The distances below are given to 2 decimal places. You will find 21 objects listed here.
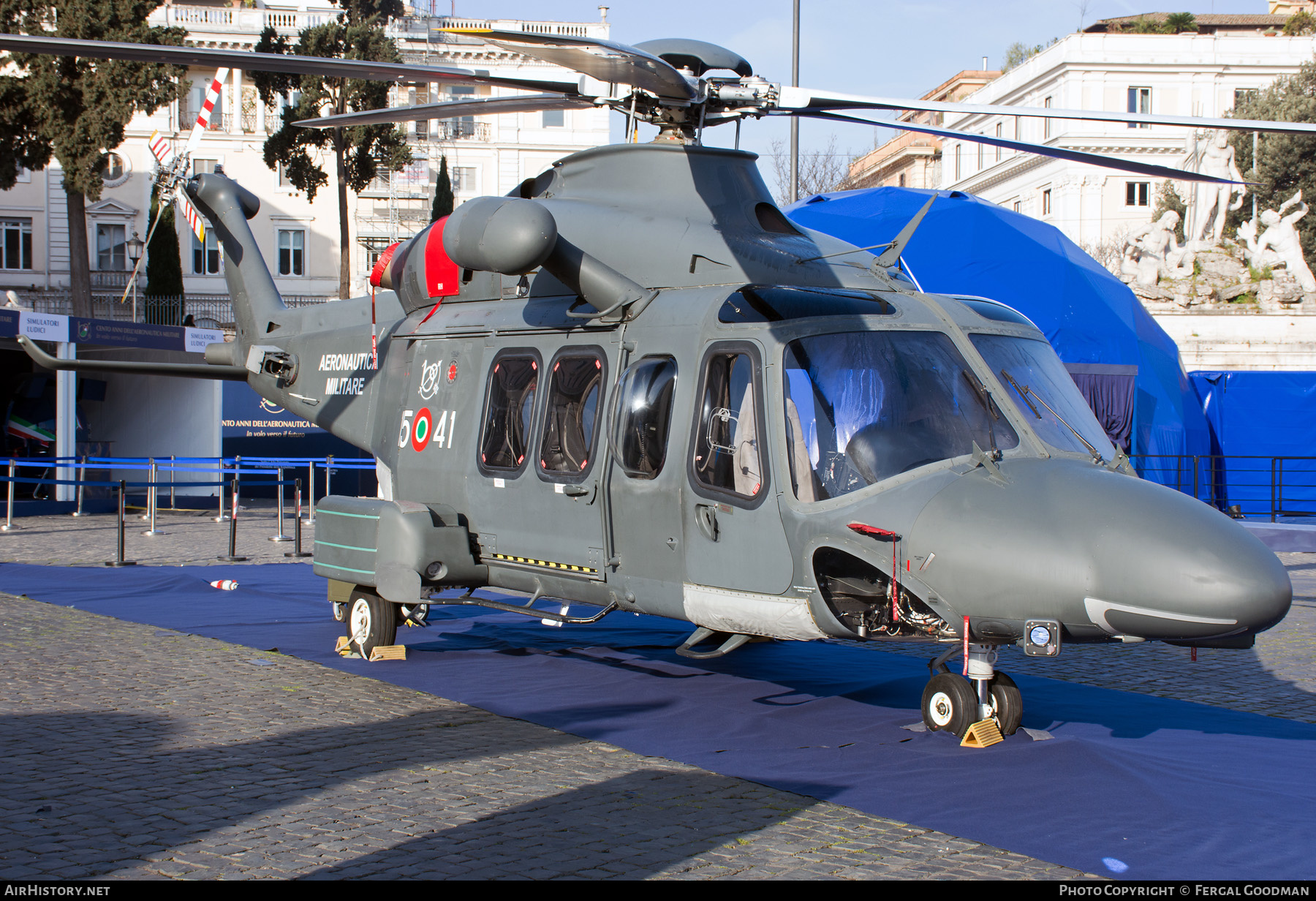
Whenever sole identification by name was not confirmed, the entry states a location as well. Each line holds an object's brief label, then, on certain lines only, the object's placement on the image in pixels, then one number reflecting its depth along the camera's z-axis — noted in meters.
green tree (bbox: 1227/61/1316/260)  55.94
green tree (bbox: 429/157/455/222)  45.78
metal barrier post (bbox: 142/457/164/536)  19.16
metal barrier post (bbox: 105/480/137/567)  14.52
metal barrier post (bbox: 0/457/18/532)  19.70
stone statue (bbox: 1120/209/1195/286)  37.38
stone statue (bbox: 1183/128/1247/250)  40.59
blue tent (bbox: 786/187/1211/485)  23.42
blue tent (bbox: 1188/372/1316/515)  27.16
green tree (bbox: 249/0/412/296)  38.75
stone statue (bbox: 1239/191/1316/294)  36.62
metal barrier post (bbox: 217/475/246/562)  15.38
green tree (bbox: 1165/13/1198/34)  79.44
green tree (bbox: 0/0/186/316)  31.64
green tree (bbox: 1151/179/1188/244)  60.69
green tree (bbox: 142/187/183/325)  44.19
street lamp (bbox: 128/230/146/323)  31.98
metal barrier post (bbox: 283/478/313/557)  15.65
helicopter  5.45
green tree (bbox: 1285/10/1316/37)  75.88
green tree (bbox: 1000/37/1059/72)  91.81
